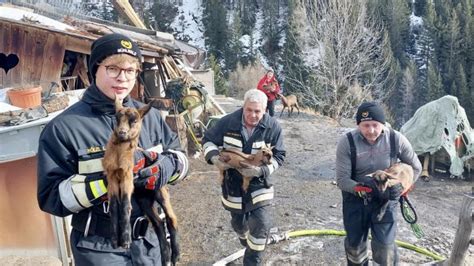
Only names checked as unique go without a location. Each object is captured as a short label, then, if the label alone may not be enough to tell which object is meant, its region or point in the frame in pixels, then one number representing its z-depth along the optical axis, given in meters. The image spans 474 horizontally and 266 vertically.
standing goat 16.75
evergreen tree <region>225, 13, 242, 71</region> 49.72
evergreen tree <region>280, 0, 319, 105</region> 38.30
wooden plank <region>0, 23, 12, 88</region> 6.80
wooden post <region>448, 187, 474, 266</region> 4.12
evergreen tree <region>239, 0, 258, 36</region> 59.91
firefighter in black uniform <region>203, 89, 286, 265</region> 4.19
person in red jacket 14.21
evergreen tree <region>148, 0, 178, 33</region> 55.91
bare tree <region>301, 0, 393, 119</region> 22.72
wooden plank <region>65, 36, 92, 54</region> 7.04
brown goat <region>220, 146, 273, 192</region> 4.20
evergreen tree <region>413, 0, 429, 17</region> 59.32
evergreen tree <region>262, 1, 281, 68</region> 55.88
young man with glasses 1.96
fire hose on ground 5.09
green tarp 10.12
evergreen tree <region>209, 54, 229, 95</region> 38.04
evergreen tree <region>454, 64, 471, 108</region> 42.88
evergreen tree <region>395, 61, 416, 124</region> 45.81
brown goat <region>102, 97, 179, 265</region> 1.97
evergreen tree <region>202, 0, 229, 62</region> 52.09
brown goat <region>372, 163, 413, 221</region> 3.70
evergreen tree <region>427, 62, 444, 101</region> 44.09
